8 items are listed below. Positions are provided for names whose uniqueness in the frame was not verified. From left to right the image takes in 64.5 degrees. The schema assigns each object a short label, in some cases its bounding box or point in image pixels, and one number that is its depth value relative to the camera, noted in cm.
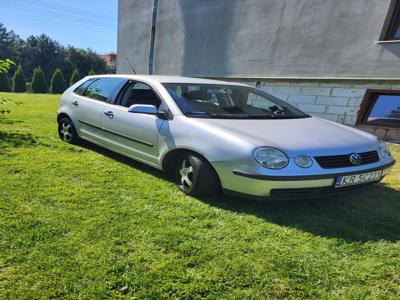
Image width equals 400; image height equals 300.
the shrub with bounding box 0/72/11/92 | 2895
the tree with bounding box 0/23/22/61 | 5472
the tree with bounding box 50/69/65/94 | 2927
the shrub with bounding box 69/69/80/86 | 2881
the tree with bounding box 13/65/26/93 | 2903
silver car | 288
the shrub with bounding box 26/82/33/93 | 3080
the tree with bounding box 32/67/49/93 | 2912
